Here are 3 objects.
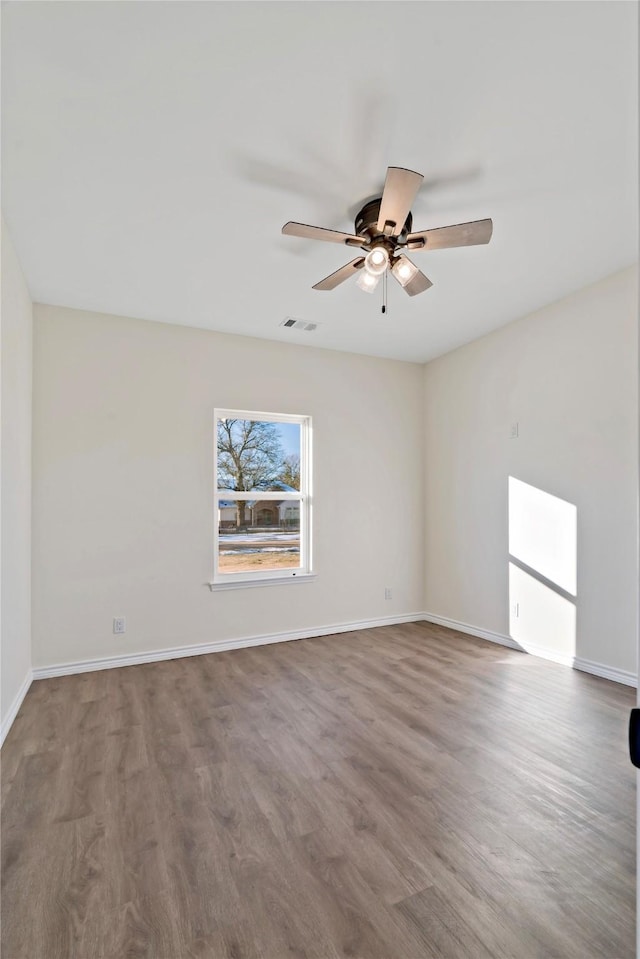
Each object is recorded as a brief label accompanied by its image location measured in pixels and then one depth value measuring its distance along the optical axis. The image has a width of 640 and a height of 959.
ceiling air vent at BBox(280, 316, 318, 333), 3.98
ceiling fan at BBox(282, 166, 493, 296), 2.05
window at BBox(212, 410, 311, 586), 4.28
